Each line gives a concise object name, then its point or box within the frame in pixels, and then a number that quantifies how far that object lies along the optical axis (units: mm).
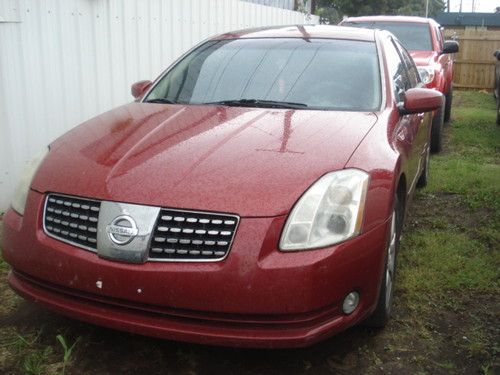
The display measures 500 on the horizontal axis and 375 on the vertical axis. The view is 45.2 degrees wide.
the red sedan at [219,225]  2352
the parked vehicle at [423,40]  8086
